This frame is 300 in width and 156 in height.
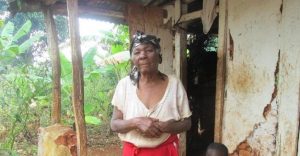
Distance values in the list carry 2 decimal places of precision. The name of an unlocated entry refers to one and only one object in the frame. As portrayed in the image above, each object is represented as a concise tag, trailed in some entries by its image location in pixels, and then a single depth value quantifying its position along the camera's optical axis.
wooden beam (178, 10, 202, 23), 3.90
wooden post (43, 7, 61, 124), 4.30
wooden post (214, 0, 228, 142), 3.48
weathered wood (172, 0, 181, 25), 4.15
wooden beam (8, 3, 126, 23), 4.18
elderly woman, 2.24
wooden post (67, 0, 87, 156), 3.13
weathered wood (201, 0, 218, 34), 3.66
